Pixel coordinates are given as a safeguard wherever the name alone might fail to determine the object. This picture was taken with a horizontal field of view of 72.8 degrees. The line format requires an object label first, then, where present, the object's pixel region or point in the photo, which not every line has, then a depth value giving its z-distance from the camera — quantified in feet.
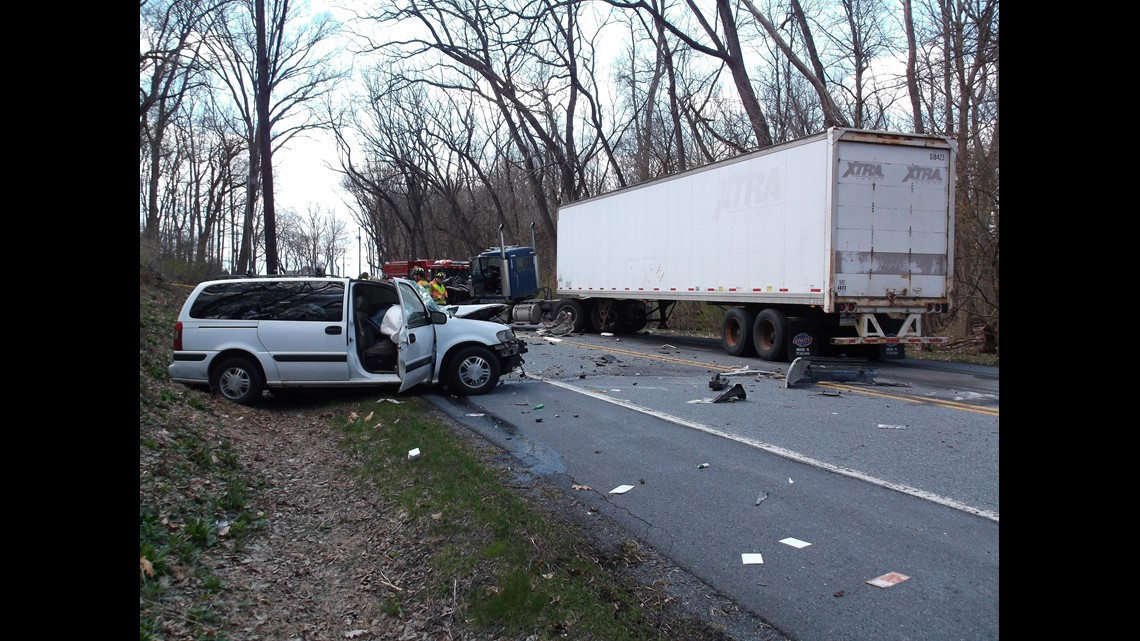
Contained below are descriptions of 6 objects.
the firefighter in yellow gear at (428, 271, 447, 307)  74.33
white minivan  32.73
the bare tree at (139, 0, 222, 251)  81.71
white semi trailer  45.65
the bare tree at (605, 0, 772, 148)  80.69
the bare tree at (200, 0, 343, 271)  71.05
